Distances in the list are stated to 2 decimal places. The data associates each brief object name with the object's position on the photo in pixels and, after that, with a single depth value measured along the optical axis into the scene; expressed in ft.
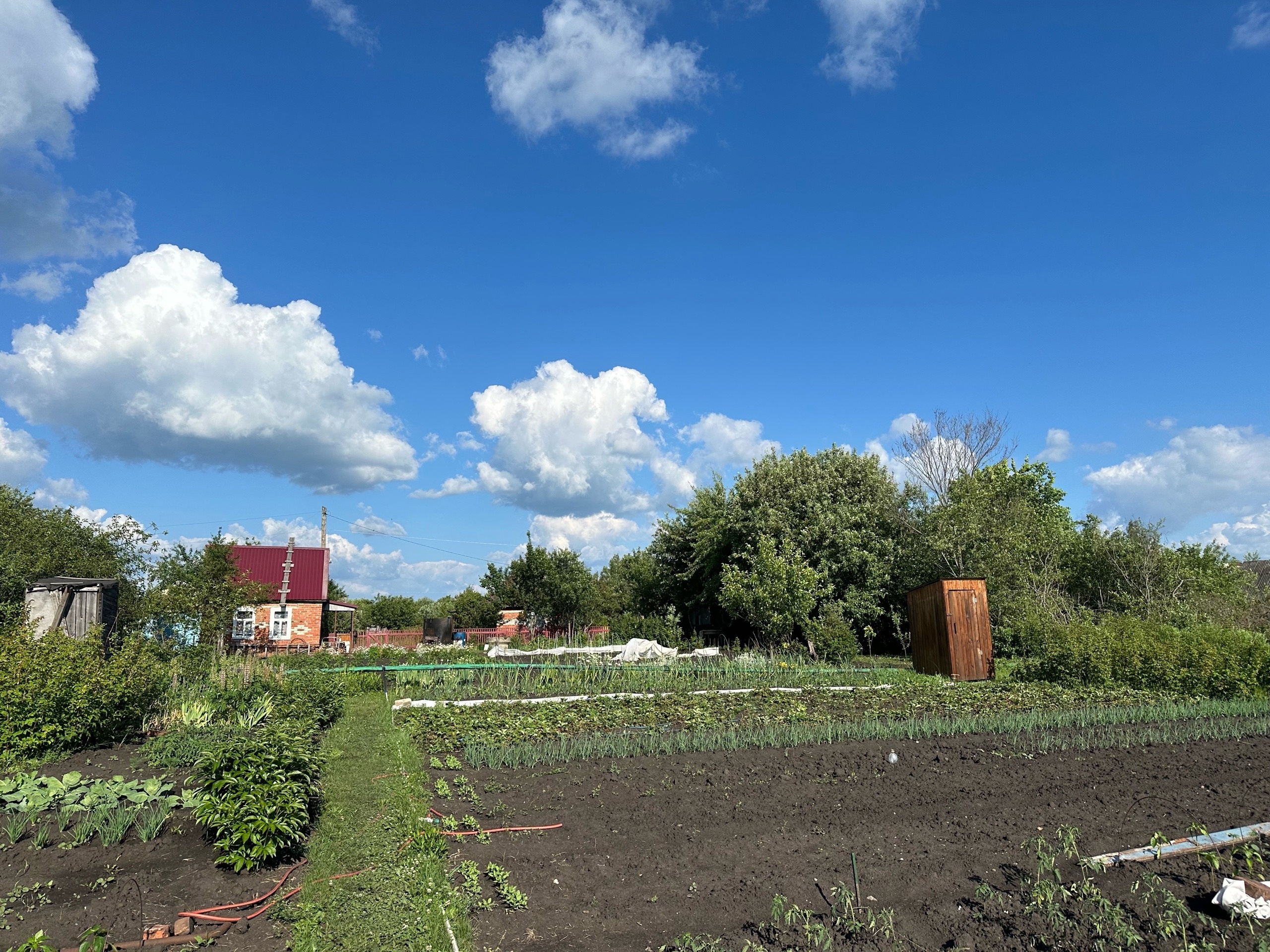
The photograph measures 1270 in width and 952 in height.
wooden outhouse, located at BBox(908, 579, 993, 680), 51.39
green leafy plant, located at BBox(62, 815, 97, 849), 16.43
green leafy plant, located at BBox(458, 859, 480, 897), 15.01
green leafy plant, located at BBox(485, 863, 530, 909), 14.39
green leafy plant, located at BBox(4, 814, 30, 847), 16.29
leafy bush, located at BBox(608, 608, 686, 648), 75.87
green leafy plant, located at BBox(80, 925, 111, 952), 9.65
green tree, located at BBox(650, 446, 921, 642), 79.30
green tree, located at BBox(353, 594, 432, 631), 136.77
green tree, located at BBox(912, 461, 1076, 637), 71.77
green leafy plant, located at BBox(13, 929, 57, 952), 9.78
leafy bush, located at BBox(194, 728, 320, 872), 16.15
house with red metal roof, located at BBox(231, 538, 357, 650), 100.27
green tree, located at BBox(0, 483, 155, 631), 50.78
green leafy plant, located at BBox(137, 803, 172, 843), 17.01
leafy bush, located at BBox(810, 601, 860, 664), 61.87
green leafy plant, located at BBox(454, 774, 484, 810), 21.21
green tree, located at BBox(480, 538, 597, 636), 95.04
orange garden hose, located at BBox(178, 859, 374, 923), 13.76
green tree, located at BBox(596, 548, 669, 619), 105.50
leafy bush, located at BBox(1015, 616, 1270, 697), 40.34
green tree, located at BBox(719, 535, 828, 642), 66.39
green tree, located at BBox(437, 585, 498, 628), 113.19
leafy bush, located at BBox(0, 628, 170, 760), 23.75
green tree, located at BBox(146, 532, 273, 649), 61.52
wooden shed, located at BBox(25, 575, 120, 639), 33.76
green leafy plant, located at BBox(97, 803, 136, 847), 16.56
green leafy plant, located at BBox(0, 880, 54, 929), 13.53
